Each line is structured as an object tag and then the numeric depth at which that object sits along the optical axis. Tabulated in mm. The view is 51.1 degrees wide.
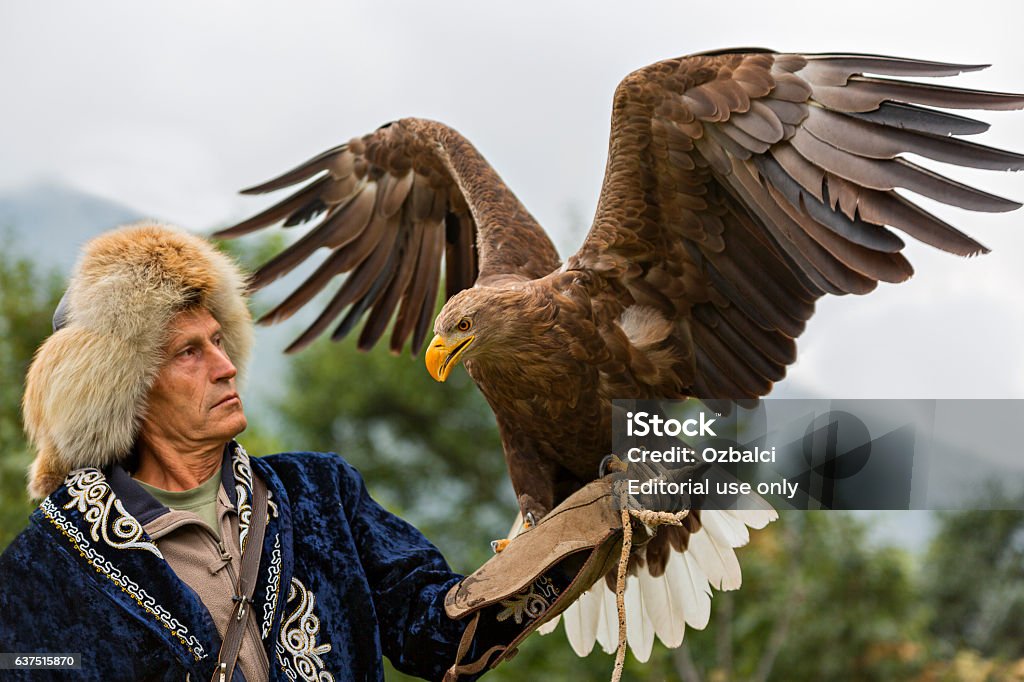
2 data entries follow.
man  2021
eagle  2314
